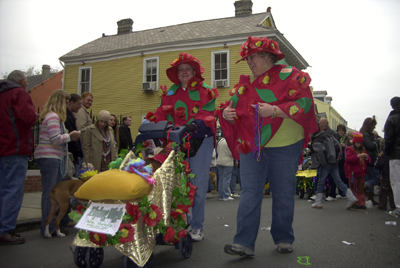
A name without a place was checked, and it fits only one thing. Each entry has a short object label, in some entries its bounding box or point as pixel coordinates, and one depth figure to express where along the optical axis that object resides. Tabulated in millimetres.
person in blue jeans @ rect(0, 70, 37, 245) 4211
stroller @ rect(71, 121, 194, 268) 2668
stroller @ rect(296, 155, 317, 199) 9681
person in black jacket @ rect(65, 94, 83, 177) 5609
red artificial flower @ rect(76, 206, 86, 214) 2826
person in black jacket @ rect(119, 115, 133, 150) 8383
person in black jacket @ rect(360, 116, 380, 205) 8438
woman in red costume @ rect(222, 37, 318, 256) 3293
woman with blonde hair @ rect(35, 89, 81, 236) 4641
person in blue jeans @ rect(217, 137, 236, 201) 9633
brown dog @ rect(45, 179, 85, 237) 4672
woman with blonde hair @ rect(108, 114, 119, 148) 7051
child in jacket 8141
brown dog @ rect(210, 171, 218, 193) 11344
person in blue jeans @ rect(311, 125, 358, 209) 7766
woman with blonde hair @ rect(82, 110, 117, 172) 5715
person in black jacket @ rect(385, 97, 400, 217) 6191
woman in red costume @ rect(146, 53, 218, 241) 4090
